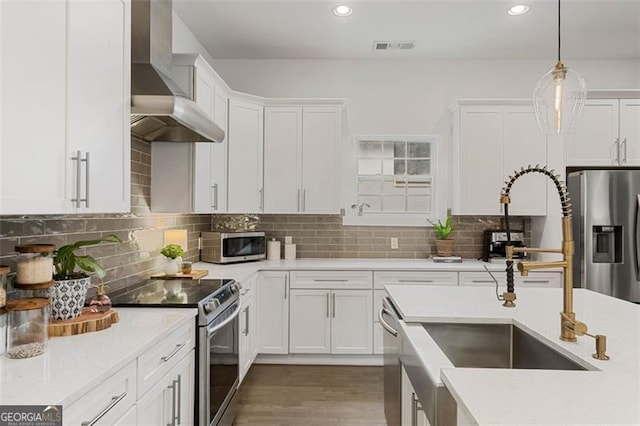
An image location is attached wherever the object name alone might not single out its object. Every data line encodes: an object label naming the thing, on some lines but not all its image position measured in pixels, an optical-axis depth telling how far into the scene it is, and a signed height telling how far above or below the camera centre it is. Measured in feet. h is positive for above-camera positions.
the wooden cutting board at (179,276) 8.93 -1.37
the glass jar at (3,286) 4.30 -0.80
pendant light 7.04 +2.25
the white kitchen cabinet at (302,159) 12.36 +1.87
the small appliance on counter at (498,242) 12.57 -0.74
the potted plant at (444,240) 12.88 -0.71
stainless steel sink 5.41 -1.78
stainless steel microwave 11.62 -0.91
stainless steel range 6.49 -2.00
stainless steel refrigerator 10.59 -0.36
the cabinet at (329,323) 11.64 -3.15
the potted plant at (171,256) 8.95 -0.90
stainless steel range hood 6.31 +2.42
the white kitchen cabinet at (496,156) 12.17 +1.98
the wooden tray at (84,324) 4.89 -1.40
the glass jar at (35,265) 4.58 -0.58
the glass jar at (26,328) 4.15 -1.22
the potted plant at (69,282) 5.06 -0.88
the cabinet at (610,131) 11.90 +2.72
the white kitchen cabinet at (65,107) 3.78 +1.28
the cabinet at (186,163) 9.05 +1.31
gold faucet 4.28 -0.54
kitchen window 13.97 +1.53
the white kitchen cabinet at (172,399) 4.98 -2.56
